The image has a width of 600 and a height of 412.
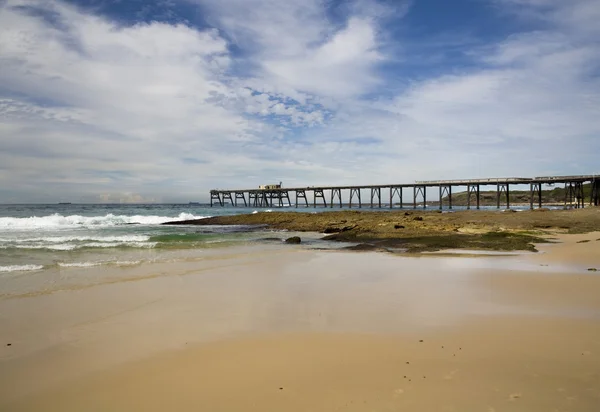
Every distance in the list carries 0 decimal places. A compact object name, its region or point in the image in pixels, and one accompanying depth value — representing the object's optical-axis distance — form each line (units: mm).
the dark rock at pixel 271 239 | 21375
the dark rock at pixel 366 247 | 15253
